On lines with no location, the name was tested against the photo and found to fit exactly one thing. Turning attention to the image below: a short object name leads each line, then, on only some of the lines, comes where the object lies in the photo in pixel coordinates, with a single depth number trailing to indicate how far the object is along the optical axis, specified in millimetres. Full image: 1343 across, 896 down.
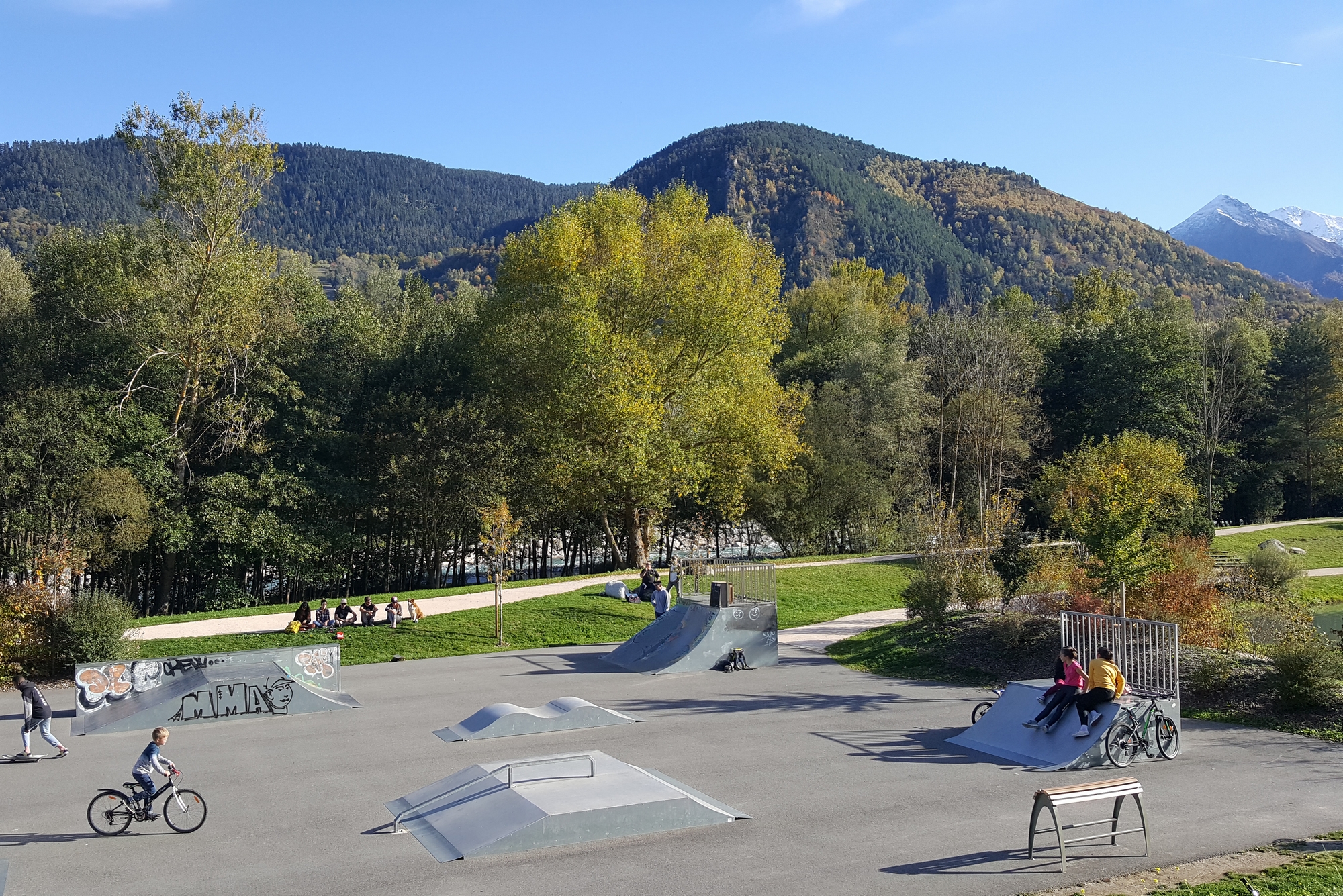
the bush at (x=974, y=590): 25875
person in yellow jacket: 13953
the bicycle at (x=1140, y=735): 13742
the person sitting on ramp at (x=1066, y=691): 14391
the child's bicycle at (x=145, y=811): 11438
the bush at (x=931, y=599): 24312
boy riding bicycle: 11547
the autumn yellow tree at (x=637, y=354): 35812
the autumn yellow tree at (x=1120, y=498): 20719
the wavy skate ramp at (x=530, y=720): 16297
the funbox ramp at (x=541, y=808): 10523
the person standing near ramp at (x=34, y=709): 15195
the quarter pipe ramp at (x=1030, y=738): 13727
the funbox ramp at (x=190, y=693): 18062
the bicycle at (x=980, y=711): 16164
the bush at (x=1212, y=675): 17328
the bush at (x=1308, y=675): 15758
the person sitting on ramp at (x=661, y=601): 28953
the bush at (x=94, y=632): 21562
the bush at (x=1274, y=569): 30453
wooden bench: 9625
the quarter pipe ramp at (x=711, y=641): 23328
